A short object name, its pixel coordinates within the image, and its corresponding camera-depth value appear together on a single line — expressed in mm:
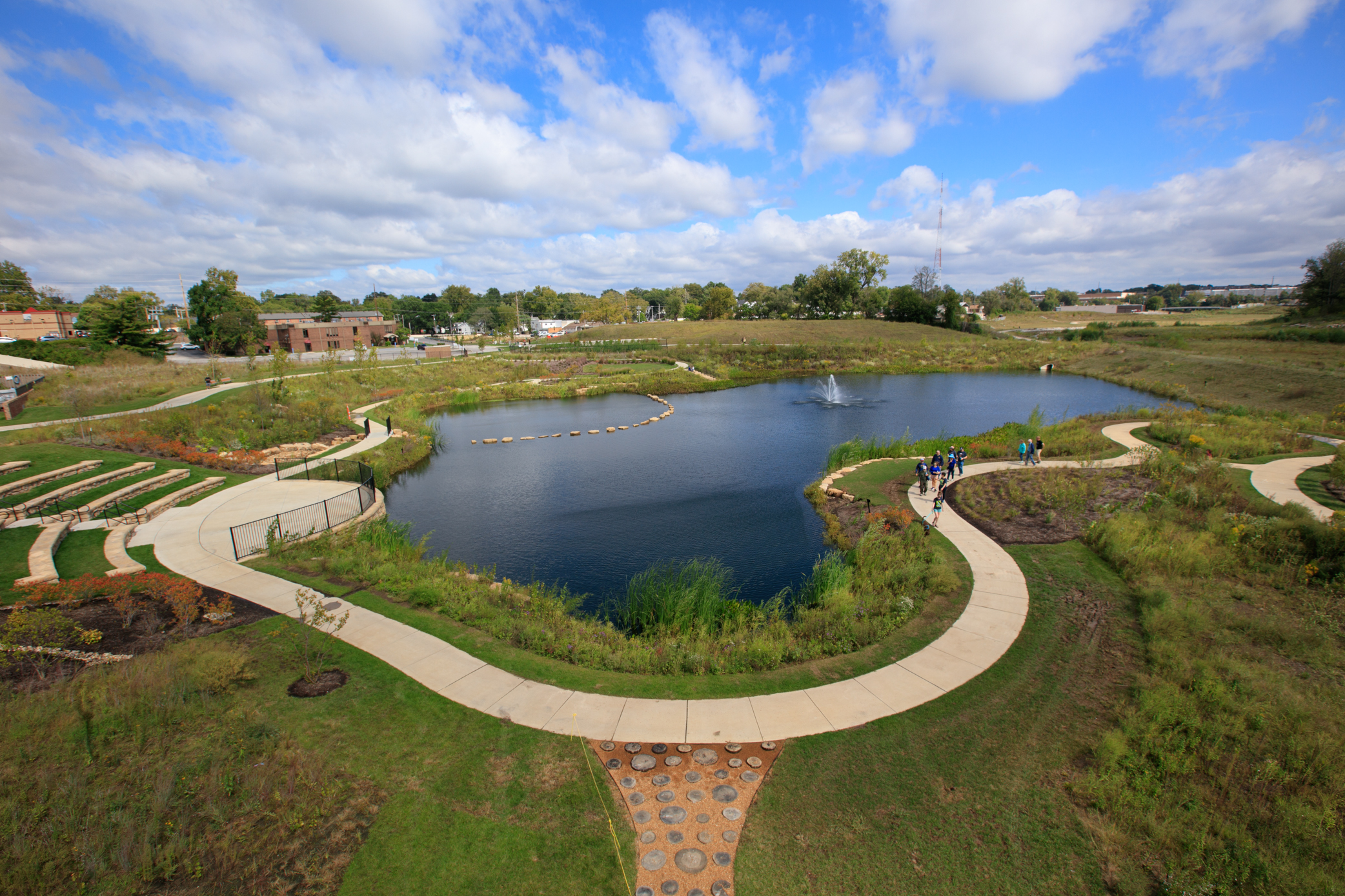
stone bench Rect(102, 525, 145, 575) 14227
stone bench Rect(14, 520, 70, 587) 13364
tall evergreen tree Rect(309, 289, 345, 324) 93500
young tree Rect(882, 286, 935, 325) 110438
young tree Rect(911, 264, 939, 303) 133375
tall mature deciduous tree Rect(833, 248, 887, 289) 116938
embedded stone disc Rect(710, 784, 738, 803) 7586
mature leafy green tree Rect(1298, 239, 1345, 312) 71438
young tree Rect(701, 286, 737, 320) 134875
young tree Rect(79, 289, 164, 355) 57281
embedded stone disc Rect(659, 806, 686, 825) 7305
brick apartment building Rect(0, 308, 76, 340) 73250
